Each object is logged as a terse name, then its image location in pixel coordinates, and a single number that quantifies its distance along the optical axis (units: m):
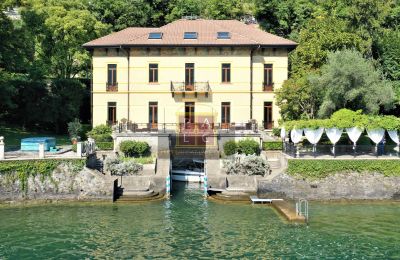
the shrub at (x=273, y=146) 38.38
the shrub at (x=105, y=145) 39.66
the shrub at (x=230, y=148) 37.81
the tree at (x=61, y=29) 51.41
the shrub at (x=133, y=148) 37.53
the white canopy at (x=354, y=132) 33.59
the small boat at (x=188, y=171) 38.22
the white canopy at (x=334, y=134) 33.91
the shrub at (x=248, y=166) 34.25
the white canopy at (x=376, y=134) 33.88
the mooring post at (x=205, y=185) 33.12
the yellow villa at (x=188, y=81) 44.00
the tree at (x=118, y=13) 62.84
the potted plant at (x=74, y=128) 44.78
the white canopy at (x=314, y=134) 33.97
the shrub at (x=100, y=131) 41.81
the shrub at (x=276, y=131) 42.00
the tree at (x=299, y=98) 39.91
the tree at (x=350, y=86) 37.28
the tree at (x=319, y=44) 42.50
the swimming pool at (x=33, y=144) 36.41
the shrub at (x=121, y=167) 34.44
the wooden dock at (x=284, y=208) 26.50
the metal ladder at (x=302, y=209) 27.31
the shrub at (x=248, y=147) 37.45
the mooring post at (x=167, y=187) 33.06
